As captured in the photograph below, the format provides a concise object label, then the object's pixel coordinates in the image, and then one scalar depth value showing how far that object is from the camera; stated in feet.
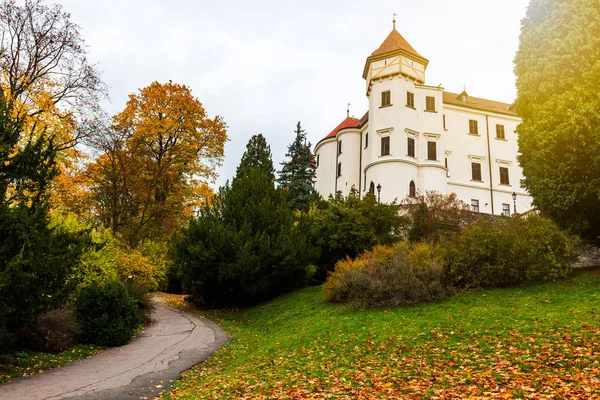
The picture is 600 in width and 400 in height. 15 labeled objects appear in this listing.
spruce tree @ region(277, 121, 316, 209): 119.14
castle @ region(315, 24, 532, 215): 122.11
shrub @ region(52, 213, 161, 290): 48.83
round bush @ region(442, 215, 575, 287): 49.01
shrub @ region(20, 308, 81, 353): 36.58
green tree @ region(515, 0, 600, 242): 47.60
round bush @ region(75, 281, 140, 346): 42.88
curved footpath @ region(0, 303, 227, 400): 26.86
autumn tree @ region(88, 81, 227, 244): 70.08
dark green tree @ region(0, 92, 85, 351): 28.96
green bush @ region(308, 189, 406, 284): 75.92
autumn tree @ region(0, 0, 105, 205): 53.06
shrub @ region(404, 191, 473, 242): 80.84
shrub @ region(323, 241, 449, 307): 48.75
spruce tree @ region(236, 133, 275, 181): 131.34
